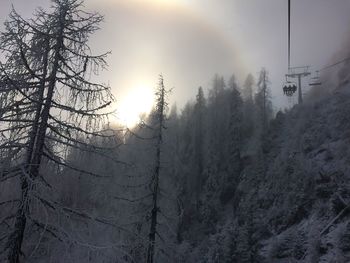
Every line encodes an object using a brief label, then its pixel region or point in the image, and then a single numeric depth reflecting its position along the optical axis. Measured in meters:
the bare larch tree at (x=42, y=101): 8.38
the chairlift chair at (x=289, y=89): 42.56
